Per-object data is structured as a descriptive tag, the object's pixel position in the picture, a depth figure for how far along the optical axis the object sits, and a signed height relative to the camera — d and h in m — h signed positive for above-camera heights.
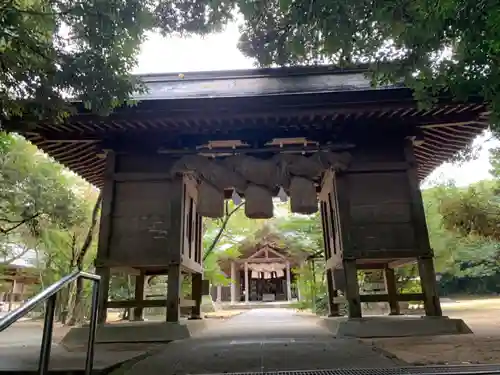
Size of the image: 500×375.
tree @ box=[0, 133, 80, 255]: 7.52 +2.26
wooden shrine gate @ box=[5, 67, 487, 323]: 5.07 +2.00
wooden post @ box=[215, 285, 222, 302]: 23.36 +0.08
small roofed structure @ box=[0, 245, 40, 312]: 18.19 +1.11
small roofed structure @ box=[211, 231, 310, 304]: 23.27 +1.62
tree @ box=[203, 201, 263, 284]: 13.85 +2.60
